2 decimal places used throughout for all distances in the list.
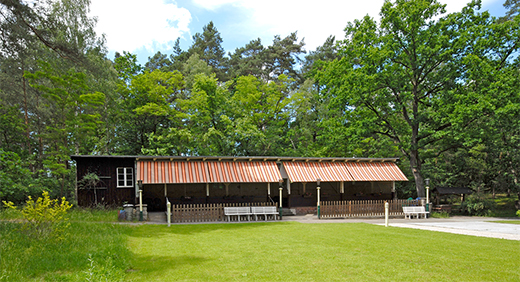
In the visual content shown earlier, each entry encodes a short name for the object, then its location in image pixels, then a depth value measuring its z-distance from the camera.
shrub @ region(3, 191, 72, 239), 8.80
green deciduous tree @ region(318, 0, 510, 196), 24.42
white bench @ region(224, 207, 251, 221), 19.12
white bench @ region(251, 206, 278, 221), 19.75
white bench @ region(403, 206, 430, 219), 21.92
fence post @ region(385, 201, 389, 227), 16.56
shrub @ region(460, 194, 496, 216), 25.45
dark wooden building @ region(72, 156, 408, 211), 20.58
